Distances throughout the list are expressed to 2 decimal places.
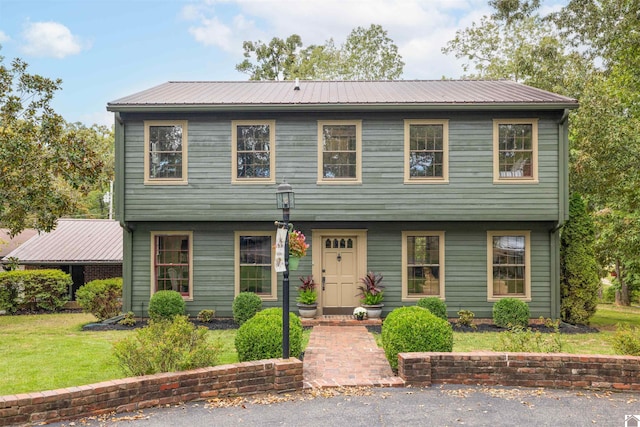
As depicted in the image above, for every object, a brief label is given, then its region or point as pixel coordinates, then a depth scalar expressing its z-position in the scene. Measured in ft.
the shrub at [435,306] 35.60
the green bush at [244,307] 36.59
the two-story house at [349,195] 38.37
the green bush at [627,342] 21.83
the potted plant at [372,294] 38.06
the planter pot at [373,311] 38.01
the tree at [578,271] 38.78
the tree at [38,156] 36.19
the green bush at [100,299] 40.11
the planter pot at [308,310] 37.93
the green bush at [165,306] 37.09
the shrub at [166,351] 19.13
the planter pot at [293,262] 23.32
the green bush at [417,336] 22.29
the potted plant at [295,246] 24.30
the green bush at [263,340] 21.86
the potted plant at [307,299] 37.93
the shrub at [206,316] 38.48
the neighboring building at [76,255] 58.59
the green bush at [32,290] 52.47
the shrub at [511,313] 36.14
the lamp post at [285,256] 21.15
